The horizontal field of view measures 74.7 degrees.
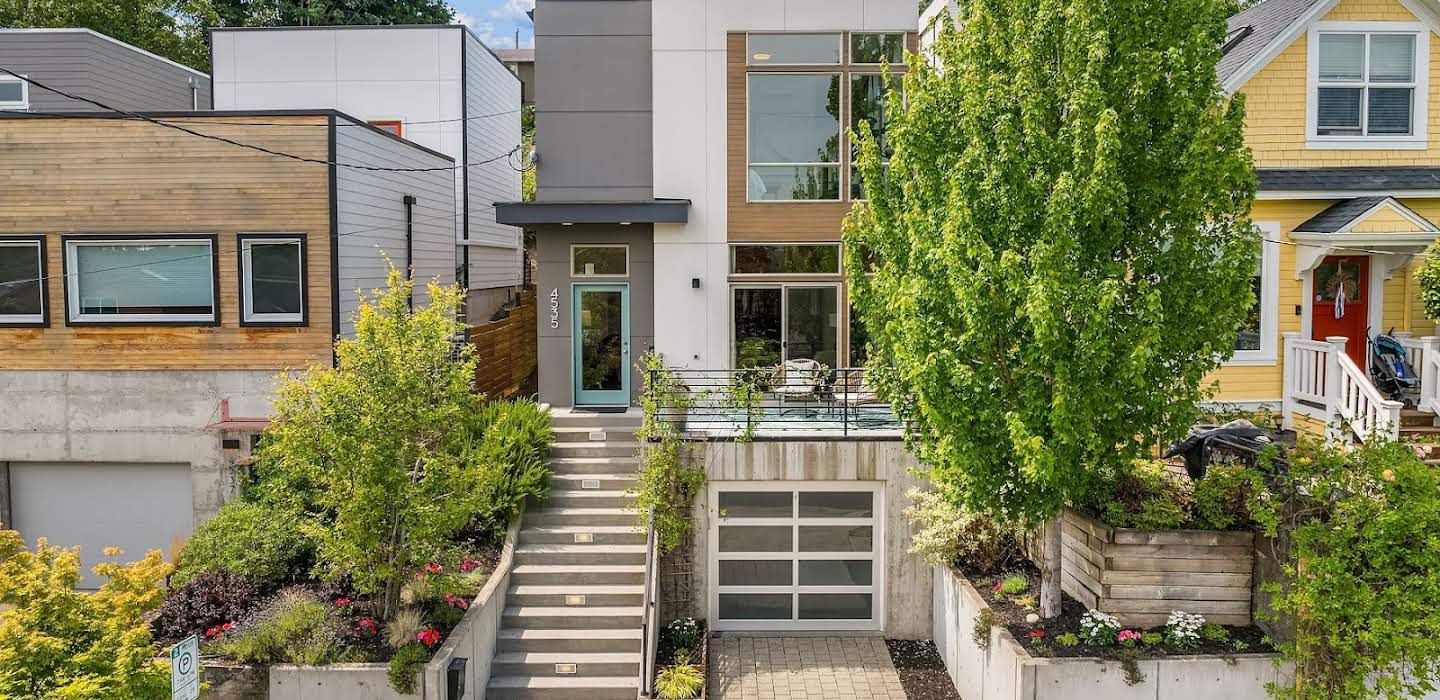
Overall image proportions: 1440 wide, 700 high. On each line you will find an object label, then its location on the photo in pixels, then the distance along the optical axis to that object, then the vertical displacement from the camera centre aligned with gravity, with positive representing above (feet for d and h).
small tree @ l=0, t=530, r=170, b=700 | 23.53 -8.37
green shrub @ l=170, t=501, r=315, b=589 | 40.47 -10.10
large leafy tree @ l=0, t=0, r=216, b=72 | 97.60 +32.09
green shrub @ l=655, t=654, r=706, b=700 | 35.78 -13.98
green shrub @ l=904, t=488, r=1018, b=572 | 39.60 -9.39
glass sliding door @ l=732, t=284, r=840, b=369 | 53.78 -0.40
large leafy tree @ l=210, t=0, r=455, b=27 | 113.39 +37.54
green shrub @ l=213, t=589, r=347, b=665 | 34.58 -11.95
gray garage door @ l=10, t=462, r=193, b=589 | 49.19 -9.81
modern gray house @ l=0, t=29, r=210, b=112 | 67.67 +18.85
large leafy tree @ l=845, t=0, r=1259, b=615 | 29.27 +2.57
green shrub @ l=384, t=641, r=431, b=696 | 33.76 -12.63
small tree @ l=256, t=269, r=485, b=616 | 34.65 -4.57
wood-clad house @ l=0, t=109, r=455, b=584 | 48.01 +1.50
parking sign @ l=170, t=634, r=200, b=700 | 23.98 -9.10
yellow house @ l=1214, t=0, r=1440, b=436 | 46.29 +8.42
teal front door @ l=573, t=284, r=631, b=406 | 55.16 -2.17
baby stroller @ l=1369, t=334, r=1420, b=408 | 43.60 -2.47
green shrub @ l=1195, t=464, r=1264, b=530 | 33.50 -6.52
